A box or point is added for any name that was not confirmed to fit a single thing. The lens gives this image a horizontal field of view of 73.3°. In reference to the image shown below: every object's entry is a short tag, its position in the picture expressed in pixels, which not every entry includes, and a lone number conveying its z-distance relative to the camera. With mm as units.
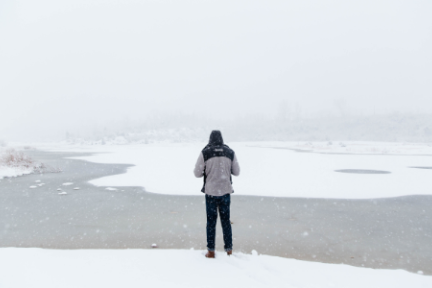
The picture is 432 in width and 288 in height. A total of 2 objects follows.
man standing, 4348
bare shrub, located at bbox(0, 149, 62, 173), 17266
